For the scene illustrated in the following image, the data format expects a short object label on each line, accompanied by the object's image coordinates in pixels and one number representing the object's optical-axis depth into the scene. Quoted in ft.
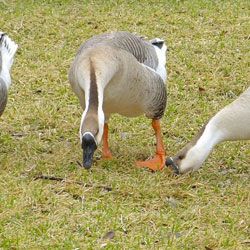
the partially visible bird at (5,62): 44.66
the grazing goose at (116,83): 35.78
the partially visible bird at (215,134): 40.81
